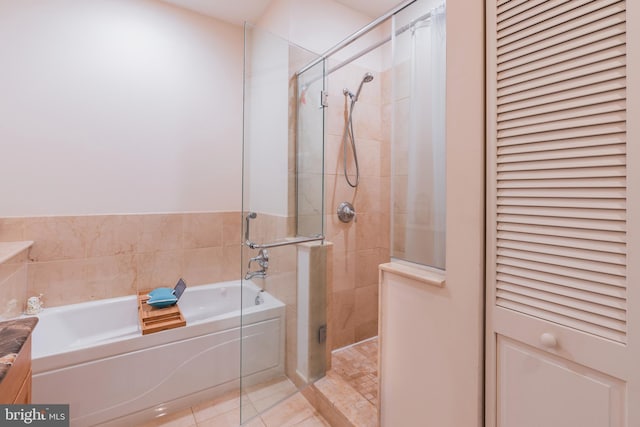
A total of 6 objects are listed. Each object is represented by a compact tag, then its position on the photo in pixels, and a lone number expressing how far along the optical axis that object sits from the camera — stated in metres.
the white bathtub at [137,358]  1.53
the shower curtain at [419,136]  1.18
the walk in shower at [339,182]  1.25
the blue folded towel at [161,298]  2.04
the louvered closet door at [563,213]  0.67
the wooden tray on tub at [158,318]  1.78
